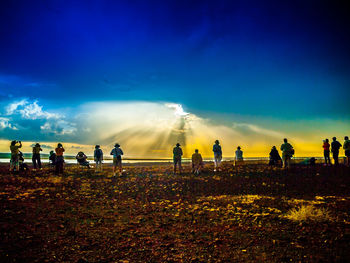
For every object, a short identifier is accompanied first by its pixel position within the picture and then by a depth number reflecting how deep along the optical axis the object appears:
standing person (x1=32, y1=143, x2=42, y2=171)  27.17
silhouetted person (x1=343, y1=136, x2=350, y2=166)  25.70
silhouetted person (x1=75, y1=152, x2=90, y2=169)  30.73
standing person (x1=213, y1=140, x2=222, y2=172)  26.77
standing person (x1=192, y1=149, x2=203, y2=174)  25.59
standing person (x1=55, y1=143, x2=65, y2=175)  25.19
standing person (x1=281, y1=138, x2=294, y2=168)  25.58
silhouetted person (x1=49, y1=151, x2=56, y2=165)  29.48
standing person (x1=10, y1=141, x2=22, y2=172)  24.42
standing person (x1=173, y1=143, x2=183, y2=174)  25.38
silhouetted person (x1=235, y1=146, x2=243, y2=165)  31.52
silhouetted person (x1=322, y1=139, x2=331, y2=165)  28.50
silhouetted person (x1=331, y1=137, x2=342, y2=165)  26.85
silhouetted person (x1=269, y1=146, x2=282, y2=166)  31.52
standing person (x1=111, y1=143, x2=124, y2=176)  23.80
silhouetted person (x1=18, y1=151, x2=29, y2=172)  26.91
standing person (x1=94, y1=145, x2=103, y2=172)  26.06
